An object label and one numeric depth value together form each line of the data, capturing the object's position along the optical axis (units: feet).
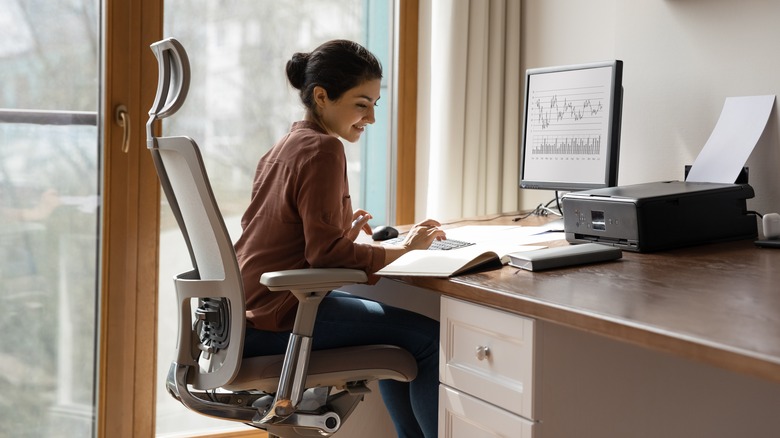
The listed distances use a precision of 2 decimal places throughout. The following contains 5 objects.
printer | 5.28
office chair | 4.96
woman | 5.29
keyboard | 6.00
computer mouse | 6.94
